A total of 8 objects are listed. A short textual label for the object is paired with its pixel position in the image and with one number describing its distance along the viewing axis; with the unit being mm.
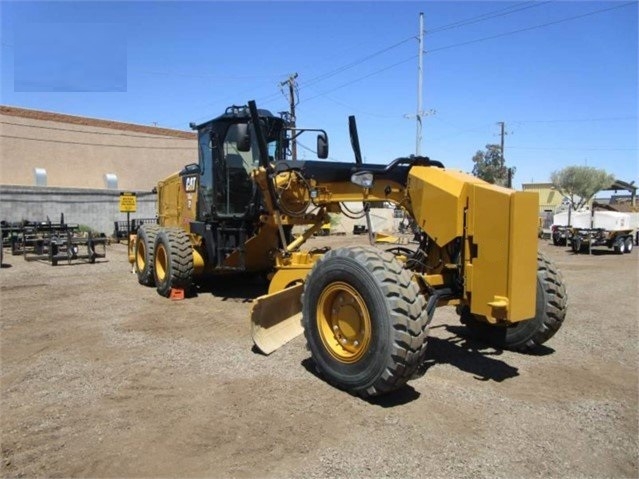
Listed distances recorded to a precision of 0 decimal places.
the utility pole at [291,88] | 30688
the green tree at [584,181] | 50375
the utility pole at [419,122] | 26125
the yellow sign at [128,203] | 18100
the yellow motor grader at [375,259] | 4266
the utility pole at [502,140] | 52031
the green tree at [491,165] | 53281
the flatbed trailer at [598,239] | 23031
